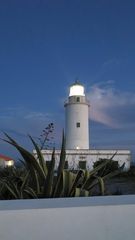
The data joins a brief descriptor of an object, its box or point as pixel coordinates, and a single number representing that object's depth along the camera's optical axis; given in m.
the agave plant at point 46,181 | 1.99
